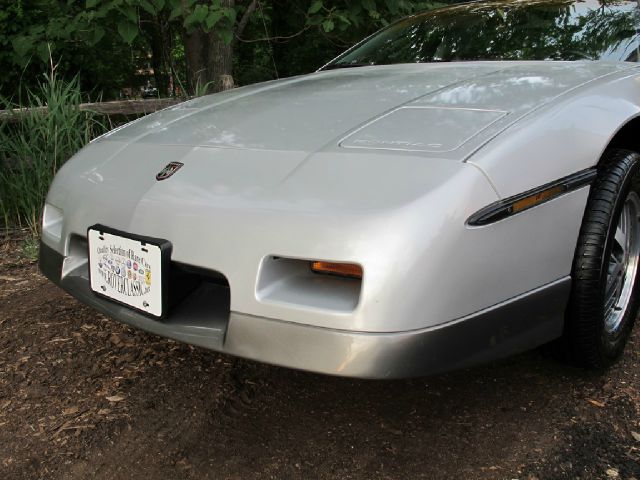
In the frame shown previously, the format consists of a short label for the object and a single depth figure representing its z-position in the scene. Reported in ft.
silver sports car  4.86
